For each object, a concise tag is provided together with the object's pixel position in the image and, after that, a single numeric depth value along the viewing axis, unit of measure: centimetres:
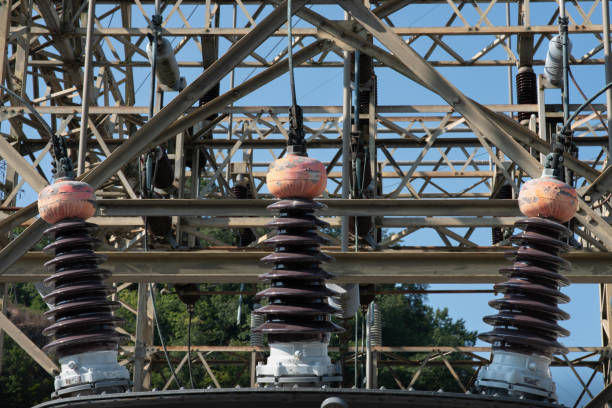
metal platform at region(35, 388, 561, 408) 816
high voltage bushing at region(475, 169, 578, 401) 911
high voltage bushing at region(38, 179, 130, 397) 935
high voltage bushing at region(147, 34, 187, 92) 2608
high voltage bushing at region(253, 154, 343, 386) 899
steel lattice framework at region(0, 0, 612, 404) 1586
